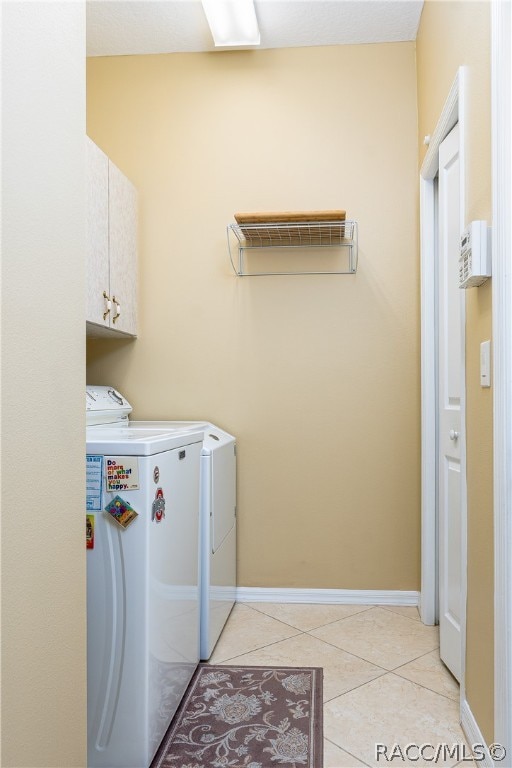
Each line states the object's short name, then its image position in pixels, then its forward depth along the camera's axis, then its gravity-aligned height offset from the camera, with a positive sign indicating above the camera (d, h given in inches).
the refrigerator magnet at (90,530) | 62.4 -16.3
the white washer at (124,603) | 61.2 -24.0
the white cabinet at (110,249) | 91.4 +23.6
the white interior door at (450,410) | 81.7 -4.3
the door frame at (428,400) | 104.7 -3.5
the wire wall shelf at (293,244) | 110.4 +27.9
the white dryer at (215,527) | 88.3 -24.7
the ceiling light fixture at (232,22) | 99.0 +65.6
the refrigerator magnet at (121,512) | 61.4 -14.0
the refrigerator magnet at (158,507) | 63.6 -14.3
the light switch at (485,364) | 59.6 +1.9
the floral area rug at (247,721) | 64.3 -42.4
